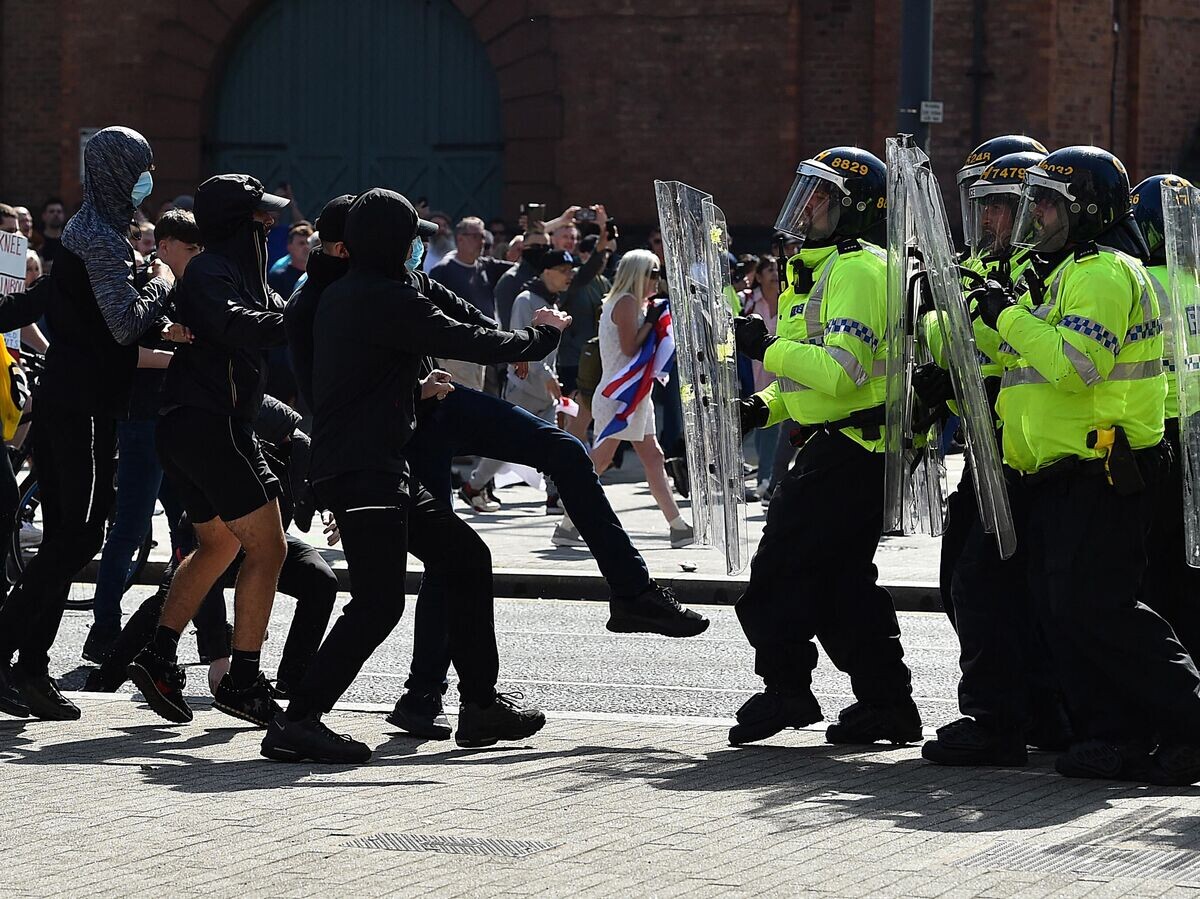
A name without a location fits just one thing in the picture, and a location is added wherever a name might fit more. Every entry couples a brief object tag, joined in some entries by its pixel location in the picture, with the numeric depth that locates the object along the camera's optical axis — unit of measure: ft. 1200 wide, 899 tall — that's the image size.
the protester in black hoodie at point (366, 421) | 43.24
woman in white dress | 83.92
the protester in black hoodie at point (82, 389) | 48.67
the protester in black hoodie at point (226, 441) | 46.44
